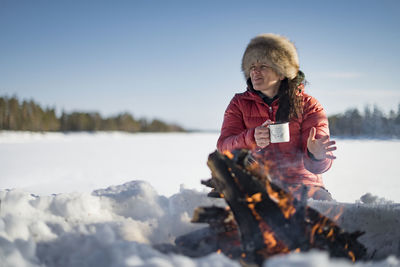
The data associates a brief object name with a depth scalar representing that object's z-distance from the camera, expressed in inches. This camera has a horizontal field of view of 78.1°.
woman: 95.5
